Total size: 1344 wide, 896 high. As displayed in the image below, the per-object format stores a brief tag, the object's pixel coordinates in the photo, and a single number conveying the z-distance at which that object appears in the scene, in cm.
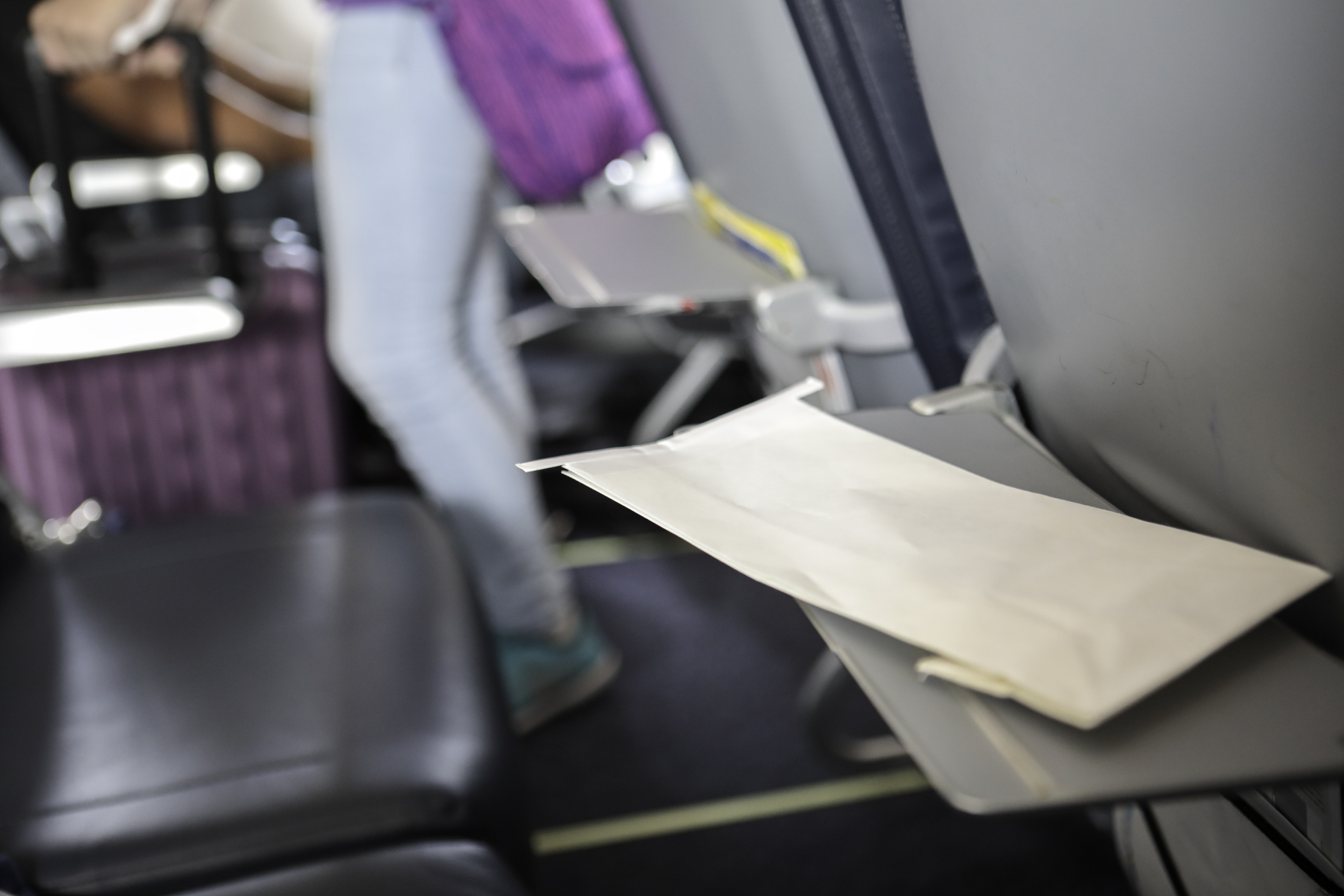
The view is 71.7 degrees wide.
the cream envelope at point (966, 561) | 29
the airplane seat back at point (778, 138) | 64
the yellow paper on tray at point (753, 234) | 77
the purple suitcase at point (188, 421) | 134
